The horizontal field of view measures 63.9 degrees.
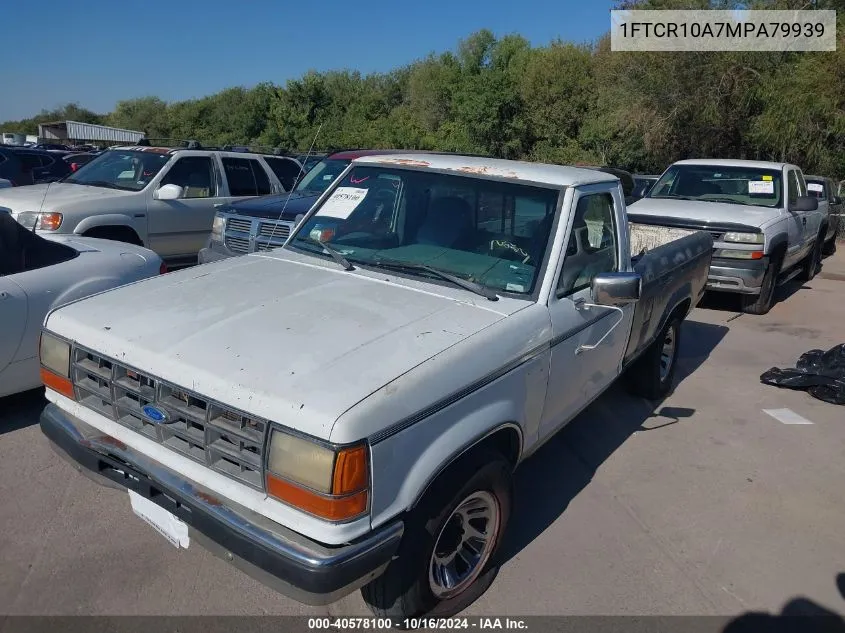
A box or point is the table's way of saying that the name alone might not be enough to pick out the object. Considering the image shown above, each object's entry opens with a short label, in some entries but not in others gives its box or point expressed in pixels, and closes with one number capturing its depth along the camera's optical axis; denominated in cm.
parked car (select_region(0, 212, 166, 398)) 429
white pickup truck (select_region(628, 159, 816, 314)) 827
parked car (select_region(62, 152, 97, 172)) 1620
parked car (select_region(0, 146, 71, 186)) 1405
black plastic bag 590
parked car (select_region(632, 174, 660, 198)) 1271
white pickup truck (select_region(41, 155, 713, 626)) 233
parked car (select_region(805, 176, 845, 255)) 1223
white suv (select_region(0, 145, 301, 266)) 772
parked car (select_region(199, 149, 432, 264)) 737
